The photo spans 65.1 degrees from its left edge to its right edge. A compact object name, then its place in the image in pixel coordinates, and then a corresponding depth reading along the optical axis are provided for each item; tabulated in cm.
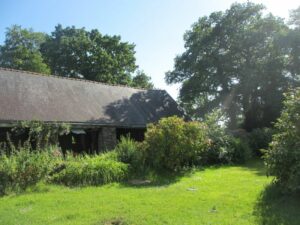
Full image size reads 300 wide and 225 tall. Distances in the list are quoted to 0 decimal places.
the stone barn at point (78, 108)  1046
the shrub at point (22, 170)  636
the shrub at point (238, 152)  1129
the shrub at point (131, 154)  819
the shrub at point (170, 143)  841
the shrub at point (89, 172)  701
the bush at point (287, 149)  514
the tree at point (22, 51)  2287
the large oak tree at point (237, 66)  1852
